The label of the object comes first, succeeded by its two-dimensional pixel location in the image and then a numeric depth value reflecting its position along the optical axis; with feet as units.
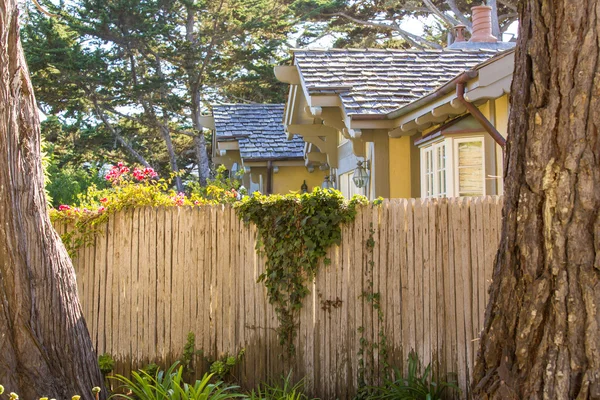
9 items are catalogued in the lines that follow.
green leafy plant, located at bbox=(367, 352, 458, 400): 21.04
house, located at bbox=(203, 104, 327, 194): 59.11
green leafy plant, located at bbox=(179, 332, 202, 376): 23.15
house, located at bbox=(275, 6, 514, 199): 29.99
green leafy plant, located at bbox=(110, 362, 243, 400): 19.56
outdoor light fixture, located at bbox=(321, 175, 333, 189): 54.81
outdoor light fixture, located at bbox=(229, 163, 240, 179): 73.47
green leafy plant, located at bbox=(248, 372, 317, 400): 20.98
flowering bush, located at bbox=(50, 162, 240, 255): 23.58
